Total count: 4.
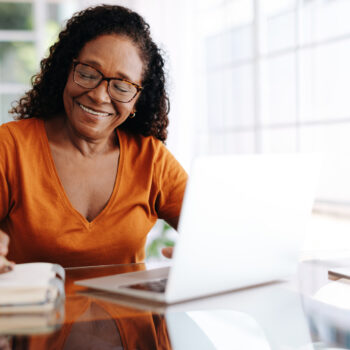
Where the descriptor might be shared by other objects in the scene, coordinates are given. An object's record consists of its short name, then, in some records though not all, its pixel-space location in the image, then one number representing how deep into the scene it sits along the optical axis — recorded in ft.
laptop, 2.99
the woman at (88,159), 5.00
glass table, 2.59
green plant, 13.23
